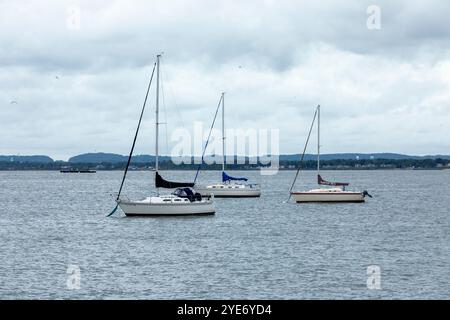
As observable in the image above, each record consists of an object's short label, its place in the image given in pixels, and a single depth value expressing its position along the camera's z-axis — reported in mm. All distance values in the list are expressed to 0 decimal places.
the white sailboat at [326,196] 98438
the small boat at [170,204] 68562
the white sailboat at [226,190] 112812
